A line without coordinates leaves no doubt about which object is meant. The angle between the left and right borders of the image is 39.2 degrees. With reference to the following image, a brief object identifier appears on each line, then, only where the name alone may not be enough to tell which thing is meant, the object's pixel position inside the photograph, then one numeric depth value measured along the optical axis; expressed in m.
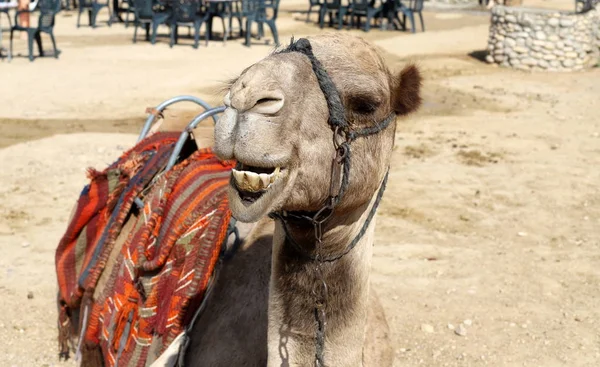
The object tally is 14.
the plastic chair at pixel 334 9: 21.44
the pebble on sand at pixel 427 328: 5.24
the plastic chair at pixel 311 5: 21.54
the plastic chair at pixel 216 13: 18.61
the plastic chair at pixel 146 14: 18.00
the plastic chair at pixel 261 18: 17.67
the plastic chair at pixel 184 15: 17.66
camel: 2.05
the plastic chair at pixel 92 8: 20.75
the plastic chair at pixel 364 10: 20.86
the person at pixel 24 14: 16.18
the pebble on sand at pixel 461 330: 5.21
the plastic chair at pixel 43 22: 15.24
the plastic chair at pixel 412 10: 20.88
